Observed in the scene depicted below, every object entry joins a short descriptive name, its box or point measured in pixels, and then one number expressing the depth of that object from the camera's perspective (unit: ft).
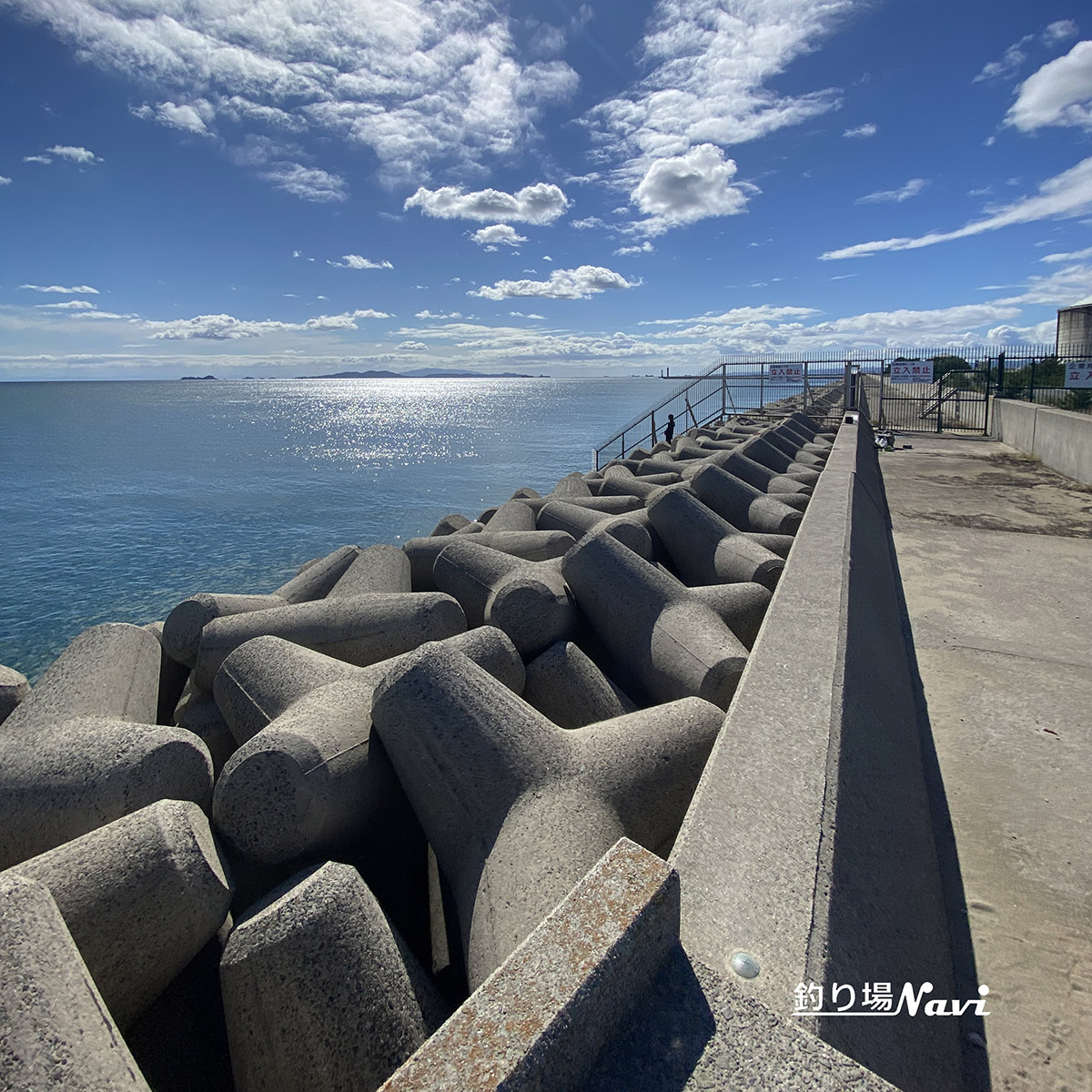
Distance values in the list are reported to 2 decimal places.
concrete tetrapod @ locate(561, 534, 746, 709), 11.48
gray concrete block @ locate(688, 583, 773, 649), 14.23
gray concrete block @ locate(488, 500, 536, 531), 25.22
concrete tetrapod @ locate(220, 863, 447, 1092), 5.57
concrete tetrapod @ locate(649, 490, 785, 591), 17.16
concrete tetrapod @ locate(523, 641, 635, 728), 11.35
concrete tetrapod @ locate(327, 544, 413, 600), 17.71
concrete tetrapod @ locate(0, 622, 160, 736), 11.22
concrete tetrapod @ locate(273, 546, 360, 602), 20.79
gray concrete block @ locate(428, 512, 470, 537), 30.66
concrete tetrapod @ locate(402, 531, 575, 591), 19.30
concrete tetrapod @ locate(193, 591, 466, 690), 13.82
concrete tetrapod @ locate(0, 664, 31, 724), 12.73
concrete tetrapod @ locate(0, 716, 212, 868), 8.33
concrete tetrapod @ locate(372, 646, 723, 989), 7.22
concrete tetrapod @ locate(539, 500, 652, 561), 17.92
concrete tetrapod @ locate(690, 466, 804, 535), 22.12
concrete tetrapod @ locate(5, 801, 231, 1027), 6.17
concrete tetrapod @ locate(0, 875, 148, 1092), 4.36
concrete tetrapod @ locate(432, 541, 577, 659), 13.14
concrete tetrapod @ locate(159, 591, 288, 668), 15.03
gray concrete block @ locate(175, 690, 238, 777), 12.62
